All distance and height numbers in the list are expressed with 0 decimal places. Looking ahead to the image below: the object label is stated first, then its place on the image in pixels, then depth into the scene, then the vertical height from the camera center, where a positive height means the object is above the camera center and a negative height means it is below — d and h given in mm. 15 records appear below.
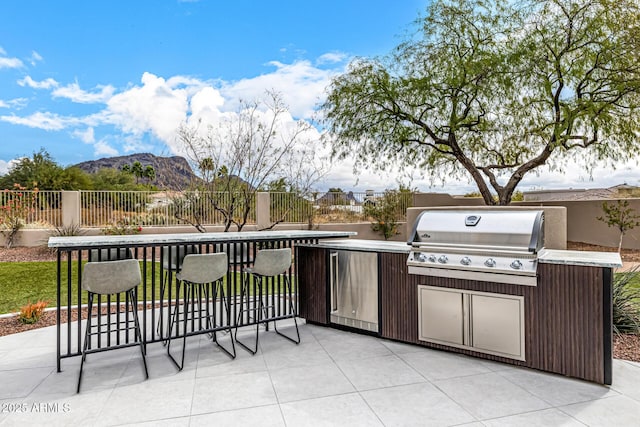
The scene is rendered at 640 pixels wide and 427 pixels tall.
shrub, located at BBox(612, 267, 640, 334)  3949 -1122
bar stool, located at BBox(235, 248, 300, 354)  3893 -565
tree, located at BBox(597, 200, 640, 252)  11156 -246
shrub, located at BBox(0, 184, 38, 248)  10531 +116
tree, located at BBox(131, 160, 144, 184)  38594 +4382
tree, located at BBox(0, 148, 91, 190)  18688 +2060
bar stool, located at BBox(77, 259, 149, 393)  3043 -547
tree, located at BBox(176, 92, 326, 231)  9312 +1659
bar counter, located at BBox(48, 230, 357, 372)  3146 -322
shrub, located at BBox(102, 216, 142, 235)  10602 -421
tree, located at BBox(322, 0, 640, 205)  9477 +3216
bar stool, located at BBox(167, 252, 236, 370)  3455 -566
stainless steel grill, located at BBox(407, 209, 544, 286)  3070 -308
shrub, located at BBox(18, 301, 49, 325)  4637 -1237
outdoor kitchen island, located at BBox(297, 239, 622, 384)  2859 -875
